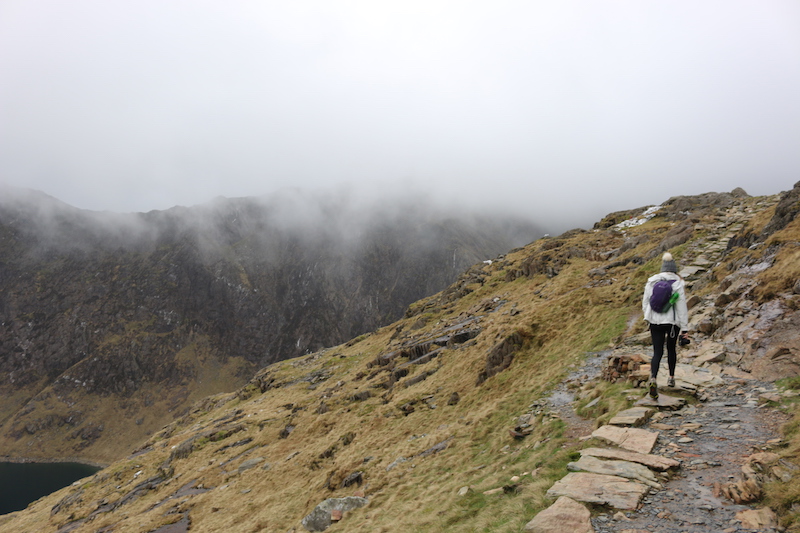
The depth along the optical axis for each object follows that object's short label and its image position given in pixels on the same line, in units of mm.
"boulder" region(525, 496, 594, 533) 6809
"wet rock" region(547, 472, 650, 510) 7074
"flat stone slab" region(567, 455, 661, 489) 7615
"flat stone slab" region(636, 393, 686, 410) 10461
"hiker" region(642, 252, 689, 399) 10766
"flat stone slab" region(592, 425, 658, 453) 8766
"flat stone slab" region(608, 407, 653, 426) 10008
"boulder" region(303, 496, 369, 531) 15540
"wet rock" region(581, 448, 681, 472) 7812
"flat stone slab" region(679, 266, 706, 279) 23172
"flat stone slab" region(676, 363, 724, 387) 11340
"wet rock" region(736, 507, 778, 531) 5598
